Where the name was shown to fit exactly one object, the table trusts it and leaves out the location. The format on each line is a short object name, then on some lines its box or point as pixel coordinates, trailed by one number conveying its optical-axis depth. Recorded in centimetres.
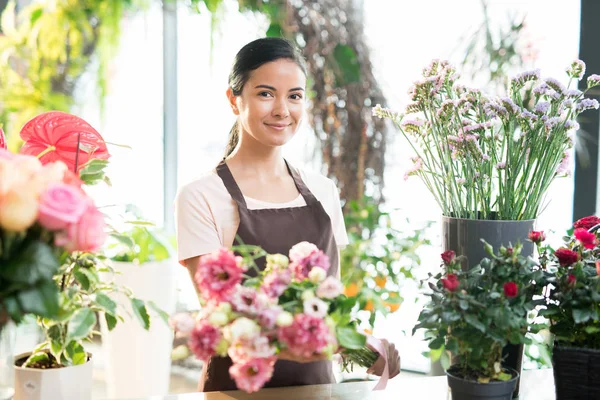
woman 163
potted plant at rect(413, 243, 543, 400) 105
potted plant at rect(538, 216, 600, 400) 111
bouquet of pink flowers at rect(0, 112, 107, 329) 77
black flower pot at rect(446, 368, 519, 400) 109
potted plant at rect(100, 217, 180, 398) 302
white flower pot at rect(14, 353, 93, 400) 112
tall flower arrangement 124
